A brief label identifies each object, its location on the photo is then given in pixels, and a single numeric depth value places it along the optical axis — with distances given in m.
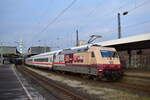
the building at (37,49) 87.22
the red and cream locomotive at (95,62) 17.34
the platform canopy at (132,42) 20.99
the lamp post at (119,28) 30.15
